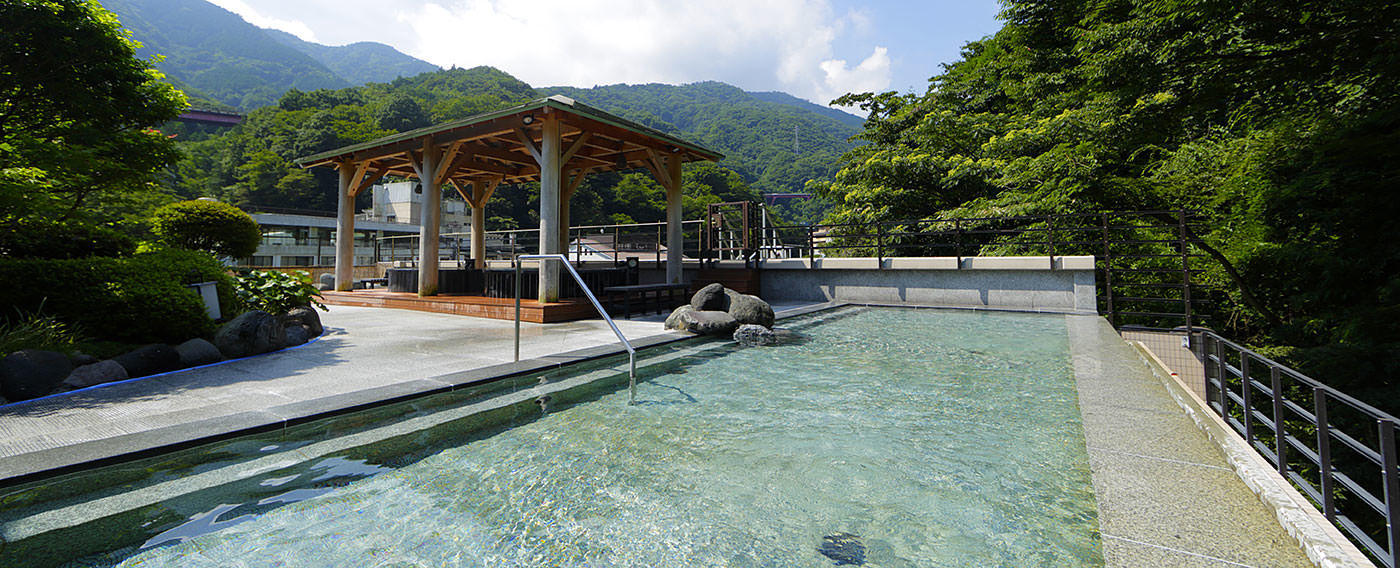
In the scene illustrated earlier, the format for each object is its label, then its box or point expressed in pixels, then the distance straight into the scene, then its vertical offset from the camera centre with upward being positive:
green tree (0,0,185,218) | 5.31 +2.21
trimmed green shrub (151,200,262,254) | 8.72 +1.20
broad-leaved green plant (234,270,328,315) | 6.55 +0.09
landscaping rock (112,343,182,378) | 4.24 -0.51
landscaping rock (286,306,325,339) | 6.41 -0.26
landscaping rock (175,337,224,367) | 4.61 -0.49
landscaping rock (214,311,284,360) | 5.02 -0.37
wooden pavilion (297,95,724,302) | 8.36 +2.85
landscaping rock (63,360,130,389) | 3.84 -0.57
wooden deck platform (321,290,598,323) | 8.01 -0.15
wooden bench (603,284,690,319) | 8.41 +0.07
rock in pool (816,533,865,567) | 1.73 -0.87
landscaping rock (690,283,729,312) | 7.41 -0.04
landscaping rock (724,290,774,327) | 7.00 -0.20
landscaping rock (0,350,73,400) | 3.51 -0.51
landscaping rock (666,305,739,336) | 6.62 -0.34
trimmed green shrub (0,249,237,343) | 4.50 +0.01
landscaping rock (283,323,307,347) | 5.69 -0.41
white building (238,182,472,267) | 33.38 +4.58
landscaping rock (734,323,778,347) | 6.27 -0.49
